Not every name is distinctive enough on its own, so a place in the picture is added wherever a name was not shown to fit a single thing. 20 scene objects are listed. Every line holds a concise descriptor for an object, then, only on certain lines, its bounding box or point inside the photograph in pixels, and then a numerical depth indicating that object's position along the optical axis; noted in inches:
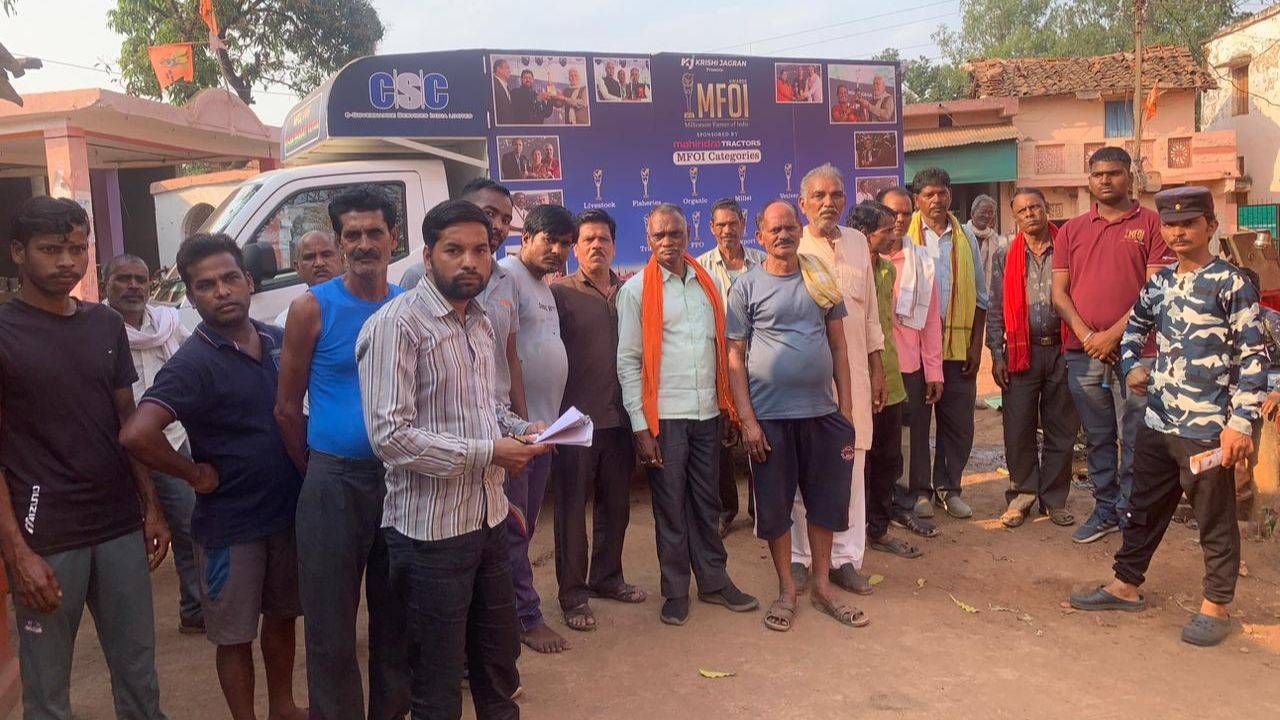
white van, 216.2
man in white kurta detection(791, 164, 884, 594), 176.6
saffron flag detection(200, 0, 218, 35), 561.7
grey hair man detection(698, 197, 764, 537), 189.3
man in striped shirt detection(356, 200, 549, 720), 99.0
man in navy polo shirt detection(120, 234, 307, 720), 114.1
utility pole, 737.0
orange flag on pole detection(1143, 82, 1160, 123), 791.7
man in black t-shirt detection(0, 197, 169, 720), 105.8
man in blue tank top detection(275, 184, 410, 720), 110.0
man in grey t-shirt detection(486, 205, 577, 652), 157.1
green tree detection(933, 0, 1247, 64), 1141.1
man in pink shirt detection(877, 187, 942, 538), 209.8
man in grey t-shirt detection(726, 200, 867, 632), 161.3
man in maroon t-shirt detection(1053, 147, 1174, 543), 194.1
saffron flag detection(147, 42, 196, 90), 571.2
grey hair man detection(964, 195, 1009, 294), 243.1
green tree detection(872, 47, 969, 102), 1350.9
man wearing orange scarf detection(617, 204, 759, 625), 163.3
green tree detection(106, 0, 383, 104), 665.6
